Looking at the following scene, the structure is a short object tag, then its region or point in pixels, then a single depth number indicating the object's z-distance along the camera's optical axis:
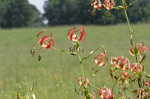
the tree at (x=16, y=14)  72.00
